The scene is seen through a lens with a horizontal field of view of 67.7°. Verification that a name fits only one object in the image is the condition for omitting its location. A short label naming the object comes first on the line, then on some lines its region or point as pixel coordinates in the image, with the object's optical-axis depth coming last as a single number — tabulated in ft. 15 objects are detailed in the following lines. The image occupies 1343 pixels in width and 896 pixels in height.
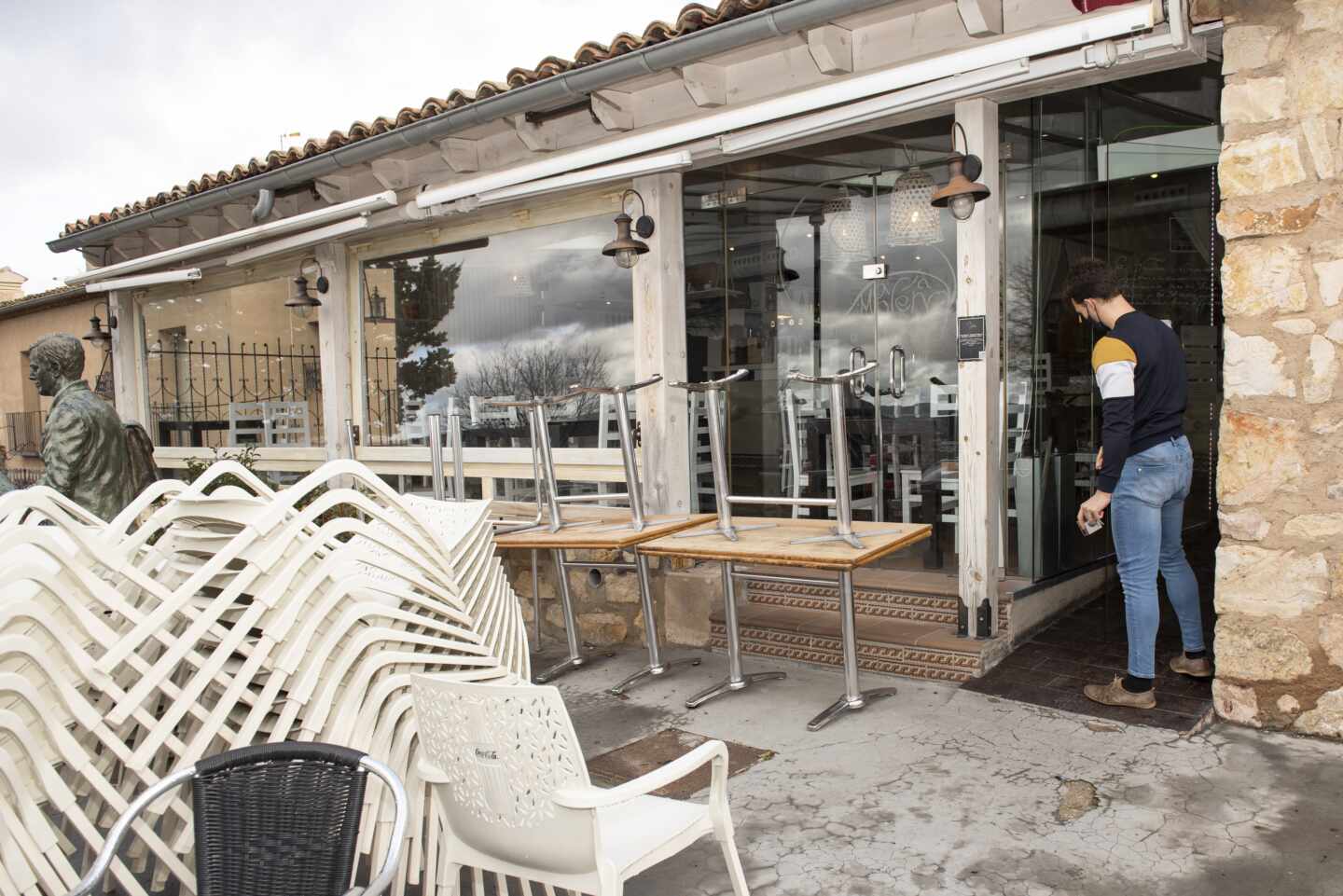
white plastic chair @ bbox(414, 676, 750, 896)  7.32
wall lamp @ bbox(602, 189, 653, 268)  19.17
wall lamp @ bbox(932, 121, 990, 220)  15.02
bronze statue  14.32
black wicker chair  6.75
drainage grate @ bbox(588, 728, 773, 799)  12.76
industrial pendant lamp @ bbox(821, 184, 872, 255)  21.38
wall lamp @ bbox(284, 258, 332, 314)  26.43
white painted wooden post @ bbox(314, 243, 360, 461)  26.84
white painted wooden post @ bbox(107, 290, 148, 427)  34.14
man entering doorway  13.06
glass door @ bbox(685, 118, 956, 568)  20.61
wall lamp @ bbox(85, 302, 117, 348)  34.60
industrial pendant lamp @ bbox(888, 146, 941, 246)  20.22
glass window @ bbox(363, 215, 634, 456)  22.15
